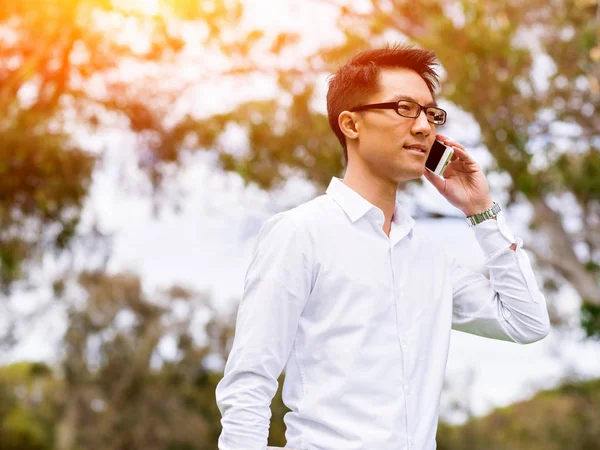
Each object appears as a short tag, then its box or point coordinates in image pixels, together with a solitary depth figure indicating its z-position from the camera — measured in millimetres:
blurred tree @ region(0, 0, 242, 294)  10461
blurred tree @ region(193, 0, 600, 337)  8555
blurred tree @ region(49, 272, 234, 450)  21750
